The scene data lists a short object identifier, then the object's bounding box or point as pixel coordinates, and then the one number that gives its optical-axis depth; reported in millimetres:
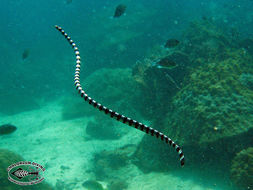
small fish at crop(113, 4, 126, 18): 7168
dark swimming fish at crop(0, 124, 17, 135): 6398
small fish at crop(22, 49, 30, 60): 9580
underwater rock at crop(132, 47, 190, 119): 8164
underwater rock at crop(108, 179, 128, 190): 7152
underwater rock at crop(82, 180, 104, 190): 6609
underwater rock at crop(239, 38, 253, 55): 12508
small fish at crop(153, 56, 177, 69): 5932
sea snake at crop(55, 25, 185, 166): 3277
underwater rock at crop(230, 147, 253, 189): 5039
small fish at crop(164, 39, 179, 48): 6594
